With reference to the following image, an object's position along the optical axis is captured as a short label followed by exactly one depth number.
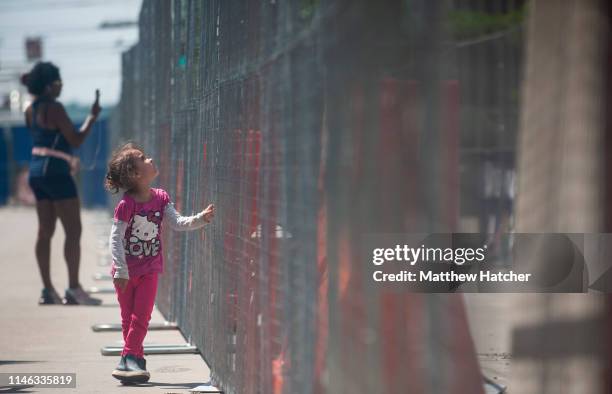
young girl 12.35
